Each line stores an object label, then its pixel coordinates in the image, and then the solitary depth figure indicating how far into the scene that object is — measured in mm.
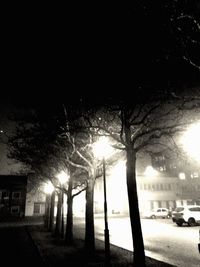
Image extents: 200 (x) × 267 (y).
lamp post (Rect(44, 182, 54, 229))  24859
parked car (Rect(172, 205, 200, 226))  24564
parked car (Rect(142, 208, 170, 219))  39531
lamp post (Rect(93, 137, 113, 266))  8766
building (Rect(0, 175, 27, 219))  50188
